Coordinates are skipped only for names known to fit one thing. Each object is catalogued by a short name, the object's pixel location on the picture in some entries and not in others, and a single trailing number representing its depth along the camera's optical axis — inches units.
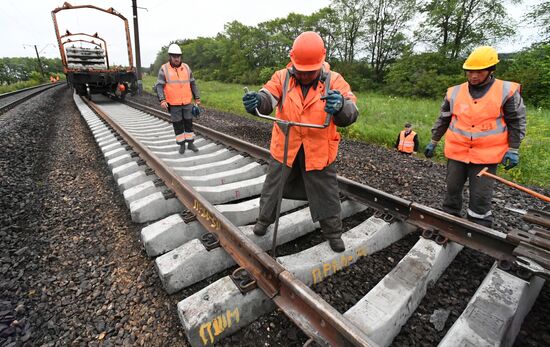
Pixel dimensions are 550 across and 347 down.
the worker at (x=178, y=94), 199.6
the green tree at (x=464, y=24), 818.2
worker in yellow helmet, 104.6
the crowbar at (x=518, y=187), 78.9
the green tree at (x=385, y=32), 1085.8
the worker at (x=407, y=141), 251.4
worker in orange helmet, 78.4
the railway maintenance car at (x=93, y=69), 490.9
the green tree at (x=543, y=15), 660.1
